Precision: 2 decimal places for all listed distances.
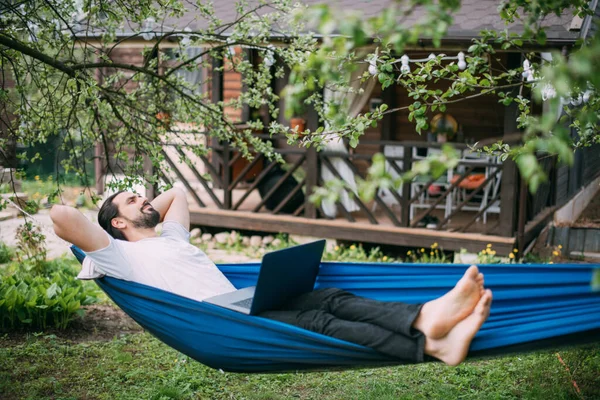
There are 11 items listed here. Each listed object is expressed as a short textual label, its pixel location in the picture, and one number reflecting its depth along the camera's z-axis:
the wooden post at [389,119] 7.70
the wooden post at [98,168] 8.82
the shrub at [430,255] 5.68
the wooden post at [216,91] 6.85
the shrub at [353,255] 6.02
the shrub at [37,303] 3.85
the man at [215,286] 2.05
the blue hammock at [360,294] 2.18
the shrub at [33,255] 5.14
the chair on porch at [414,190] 6.11
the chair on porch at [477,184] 5.58
